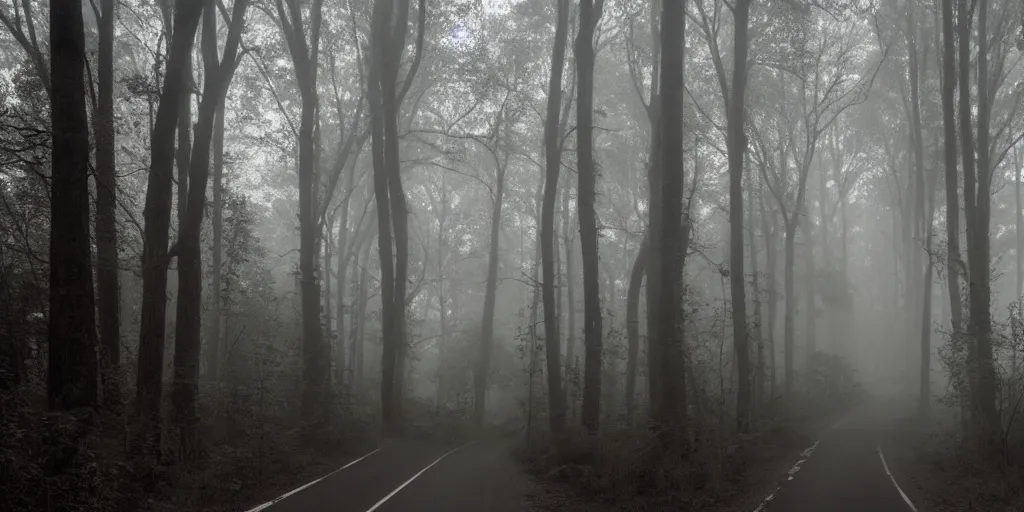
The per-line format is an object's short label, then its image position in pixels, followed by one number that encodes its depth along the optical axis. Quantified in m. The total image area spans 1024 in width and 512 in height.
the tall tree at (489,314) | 28.64
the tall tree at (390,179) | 21.31
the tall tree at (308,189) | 19.31
